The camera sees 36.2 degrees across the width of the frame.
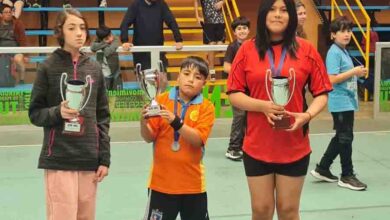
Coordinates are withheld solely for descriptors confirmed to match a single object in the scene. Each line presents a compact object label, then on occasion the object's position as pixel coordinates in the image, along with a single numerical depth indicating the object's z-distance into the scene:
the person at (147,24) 8.46
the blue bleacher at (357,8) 13.12
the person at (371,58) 10.02
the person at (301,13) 6.03
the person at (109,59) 8.22
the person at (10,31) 11.02
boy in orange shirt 3.30
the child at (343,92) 5.26
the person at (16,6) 12.02
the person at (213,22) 11.27
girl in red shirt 3.17
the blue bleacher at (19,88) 8.22
